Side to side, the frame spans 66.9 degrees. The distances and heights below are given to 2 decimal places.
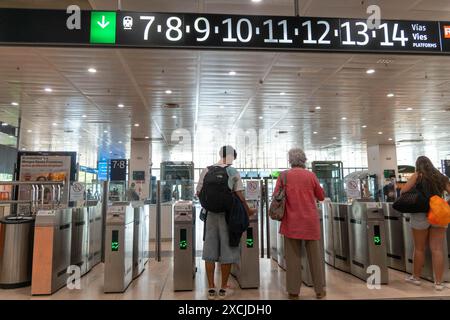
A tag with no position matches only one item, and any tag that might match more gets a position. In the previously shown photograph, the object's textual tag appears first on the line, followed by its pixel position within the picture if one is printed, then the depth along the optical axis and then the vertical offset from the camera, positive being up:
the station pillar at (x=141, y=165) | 14.14 +1.31
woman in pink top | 3.46 -0.33
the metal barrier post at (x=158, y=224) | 5.31 -0.45
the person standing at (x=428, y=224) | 3.82 -0.36
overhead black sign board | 2.81 +1.37
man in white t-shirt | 3.50 -0.49
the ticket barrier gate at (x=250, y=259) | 4.01 -0.77
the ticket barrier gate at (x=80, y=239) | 4.59 -0.60
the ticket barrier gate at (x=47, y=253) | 3.77 -0.64
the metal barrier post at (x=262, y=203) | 5.64 -0.15
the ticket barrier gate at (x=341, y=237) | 4.85 -0.65
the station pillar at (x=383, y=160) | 16.41 +1.61
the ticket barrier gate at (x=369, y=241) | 4.19 -0.60
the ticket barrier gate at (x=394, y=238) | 4.91 -0.68
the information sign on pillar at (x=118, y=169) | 12.07 +0.95
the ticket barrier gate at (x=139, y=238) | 4.62 -0.63
